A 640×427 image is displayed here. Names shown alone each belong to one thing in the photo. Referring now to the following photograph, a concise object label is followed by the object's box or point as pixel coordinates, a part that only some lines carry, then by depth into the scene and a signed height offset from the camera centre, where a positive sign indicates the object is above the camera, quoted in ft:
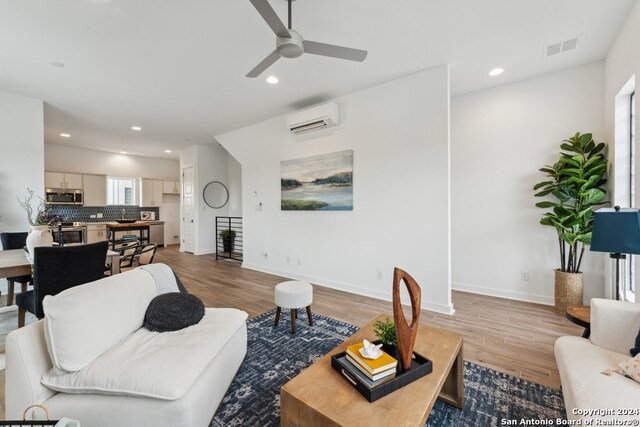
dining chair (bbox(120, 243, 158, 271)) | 12.51 -2.17
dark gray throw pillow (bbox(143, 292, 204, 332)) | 5.80 -2.33
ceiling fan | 5.95 +4.24
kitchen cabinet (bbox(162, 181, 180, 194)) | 28.32 +2.67
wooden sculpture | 4.24 -1.82
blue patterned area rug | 5.15 -4.07
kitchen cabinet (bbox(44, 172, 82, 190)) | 21.36 +2.68
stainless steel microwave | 21.42 +1.32
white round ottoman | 8.52 -2.86
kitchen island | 22.68 -1.51
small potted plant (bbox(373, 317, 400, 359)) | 4.72 -2.41
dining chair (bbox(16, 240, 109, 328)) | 6.73 -1.58
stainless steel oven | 17.37 -1.51
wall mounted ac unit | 12.62 +4.61
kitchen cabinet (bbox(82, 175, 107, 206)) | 23.39 +2.02
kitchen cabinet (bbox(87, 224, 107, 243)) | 22.91 -1.83
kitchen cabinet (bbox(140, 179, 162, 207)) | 26.78 +1.95
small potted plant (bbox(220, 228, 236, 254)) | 21.52 -2.32
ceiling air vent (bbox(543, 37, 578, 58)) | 8.70 +5.57
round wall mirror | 23.41 +1.52
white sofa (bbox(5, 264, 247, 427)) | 4.04 -2.62
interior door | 23.66 +0.11
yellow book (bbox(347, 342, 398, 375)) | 4.01 -2.43
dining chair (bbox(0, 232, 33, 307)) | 10.48 -1.29
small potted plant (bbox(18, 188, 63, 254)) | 8.62 -0.65
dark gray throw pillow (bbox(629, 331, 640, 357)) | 4.56 -2.48
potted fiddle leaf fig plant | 9.34 +0.28
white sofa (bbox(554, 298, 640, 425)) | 3.67 -2.70
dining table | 7.58 -1.56
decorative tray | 3.82 -2.61
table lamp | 5.44 -0.49
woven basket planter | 9.58 -2.99
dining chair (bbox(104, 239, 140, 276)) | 11.16 -1.81
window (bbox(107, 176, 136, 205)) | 25.67 +2.10
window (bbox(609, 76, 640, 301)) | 8.61 +1.76
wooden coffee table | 3.46 -2.74
